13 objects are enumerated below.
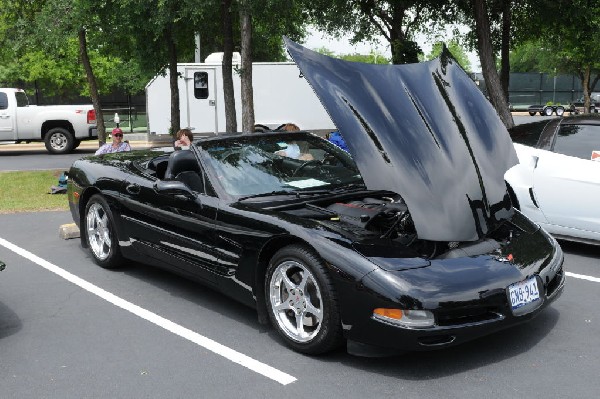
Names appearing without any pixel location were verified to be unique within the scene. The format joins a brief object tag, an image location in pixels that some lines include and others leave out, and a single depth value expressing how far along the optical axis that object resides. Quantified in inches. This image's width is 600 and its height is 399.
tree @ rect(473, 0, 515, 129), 670.5
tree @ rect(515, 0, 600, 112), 768.9
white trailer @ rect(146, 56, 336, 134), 893.8
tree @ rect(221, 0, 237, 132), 620.1
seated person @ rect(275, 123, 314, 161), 232.2
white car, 280.1
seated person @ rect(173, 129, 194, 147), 395.2
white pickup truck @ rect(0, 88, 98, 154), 877.2
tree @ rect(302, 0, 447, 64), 839.7
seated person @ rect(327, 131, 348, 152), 447.5
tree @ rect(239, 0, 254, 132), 508.7
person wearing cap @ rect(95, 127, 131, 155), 433.1
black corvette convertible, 164.1
